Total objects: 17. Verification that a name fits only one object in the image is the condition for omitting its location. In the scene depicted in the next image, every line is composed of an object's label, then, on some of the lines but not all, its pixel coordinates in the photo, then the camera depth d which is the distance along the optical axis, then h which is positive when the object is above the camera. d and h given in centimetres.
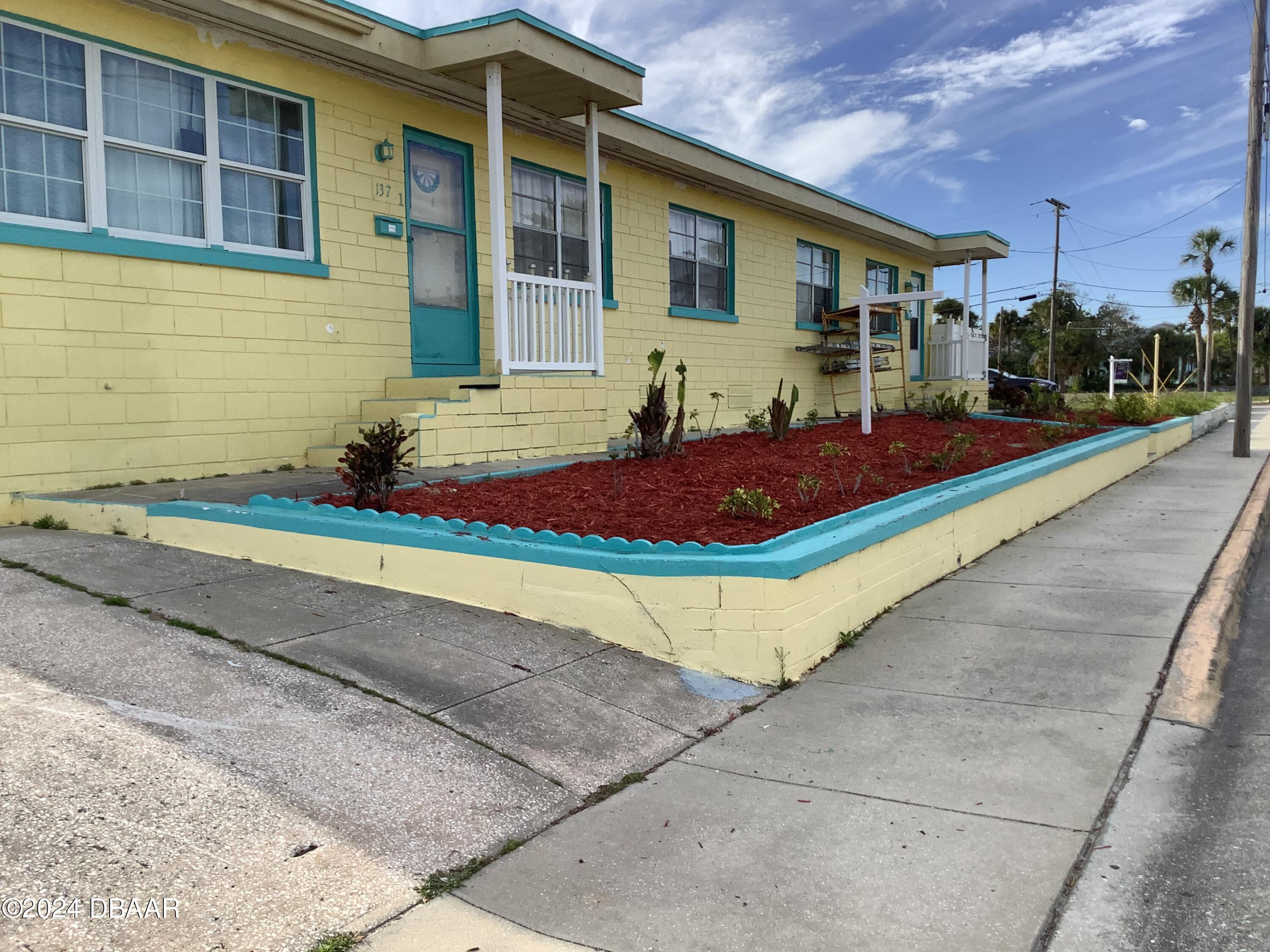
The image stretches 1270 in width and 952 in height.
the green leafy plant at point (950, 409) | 1391 -12
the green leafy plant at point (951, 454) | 839 -50
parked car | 2748 +62
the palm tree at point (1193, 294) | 6341 +728
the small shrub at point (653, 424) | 850 -18
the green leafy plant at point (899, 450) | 892 -48
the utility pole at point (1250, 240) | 1490 +265
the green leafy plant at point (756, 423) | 1115 -25
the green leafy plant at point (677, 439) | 870 -33
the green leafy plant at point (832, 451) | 788 -43
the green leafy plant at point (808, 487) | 641 -59
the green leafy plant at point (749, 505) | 573 -64
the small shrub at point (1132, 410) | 1583 -20
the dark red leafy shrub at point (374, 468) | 613 -41
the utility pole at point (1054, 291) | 5022 +613
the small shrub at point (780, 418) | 1022 -17
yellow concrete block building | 694 +162
